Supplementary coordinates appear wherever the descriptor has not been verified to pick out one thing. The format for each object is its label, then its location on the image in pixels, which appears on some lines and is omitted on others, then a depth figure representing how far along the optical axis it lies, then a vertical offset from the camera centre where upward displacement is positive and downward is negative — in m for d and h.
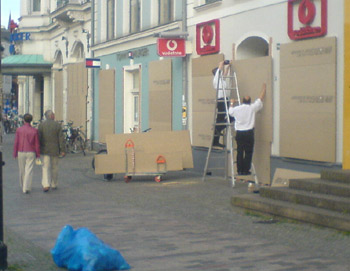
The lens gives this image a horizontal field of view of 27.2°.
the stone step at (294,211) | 9.45 -1.39
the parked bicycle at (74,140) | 27.03 -1.01
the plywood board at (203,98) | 17.47 +0.37
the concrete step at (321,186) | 10.57 -1.11
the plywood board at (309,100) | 12.84 +0.25
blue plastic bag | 7.34 -1.44
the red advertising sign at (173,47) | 18.44 +1.69
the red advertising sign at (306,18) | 13.05 +1.77
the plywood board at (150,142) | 16.52 -0.66
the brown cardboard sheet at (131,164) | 16.39 -1.15
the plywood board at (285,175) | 13.60 -1.20
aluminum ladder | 14.94 -0.45
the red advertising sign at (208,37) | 17.27 +1.86
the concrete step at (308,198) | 9.91 -1.24
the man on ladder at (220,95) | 15.67 +0.40
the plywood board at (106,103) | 25.59 +0.37
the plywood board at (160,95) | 20.17 +0.52
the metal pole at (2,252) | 7.46 -1.43
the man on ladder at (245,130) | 14.54 -0.34
